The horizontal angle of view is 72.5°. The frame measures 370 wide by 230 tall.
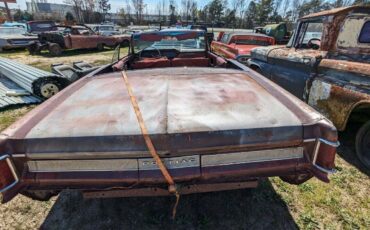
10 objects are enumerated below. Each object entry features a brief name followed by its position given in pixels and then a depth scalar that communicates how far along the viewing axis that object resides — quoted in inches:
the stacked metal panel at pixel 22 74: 224.8
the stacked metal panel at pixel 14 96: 215.3
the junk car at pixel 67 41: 550.9
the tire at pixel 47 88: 221.3
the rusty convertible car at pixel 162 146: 63.2
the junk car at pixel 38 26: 717.3
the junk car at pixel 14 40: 575.8
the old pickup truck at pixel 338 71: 121.6
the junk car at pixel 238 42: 308.7
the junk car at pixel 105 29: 847.1
